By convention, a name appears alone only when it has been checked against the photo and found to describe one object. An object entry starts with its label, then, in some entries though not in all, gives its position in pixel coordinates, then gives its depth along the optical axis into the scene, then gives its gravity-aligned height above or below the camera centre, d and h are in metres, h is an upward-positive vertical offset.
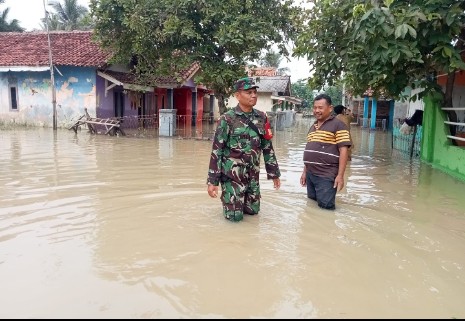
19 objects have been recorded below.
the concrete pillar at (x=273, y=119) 21.24 -0.17
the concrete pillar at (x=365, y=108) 28.34 +0.58
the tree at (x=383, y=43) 6.36 +1.33
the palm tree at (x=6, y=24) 31.84 +6.90
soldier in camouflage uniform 4.49 -0.39
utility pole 17.78 +0.80
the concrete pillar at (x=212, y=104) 31.33 +0.80
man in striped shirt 5.14 -0.45
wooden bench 16.06 -0.45
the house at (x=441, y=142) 8.22 -0.54
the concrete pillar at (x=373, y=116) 25.77 +0.07
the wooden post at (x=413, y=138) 11.17 -0.56
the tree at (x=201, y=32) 13.59 +2.88
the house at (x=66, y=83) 18.42 +1.41
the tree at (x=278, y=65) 46.86 +5.88
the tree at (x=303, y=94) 61.77 +3.46
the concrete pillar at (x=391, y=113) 26.11 +0.24
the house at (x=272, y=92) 28.62 +1.66
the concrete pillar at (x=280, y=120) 22.05 -0.23
